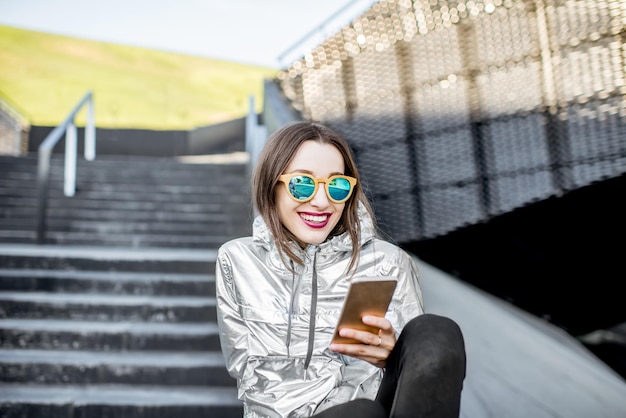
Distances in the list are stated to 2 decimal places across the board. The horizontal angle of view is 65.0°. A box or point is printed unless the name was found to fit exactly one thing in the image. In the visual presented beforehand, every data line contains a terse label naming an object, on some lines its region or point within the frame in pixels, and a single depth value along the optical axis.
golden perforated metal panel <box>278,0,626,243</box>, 3.41
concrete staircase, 2.53
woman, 1.31
